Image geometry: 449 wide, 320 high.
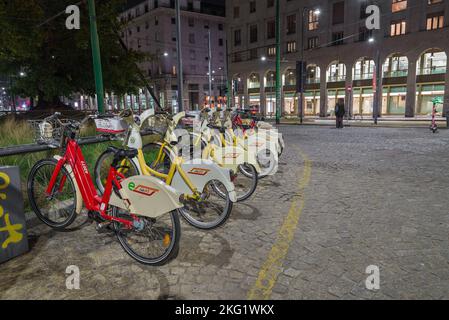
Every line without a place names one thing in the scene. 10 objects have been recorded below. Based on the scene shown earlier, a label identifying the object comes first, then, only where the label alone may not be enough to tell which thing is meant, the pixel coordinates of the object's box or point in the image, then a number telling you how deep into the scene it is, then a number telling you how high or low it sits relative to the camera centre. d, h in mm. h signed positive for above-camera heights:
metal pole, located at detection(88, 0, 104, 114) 8664 +1348
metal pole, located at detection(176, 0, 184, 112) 10461 +1852
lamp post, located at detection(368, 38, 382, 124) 32812 +1967
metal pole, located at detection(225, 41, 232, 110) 50256 +3762
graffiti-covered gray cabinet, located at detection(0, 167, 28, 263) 3402 -1115
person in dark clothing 20406 -586
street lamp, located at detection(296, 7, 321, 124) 25281 +9727
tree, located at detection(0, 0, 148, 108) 12984 +2589
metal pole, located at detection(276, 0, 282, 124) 24594 +2873
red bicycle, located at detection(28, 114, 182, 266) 3127 -996
